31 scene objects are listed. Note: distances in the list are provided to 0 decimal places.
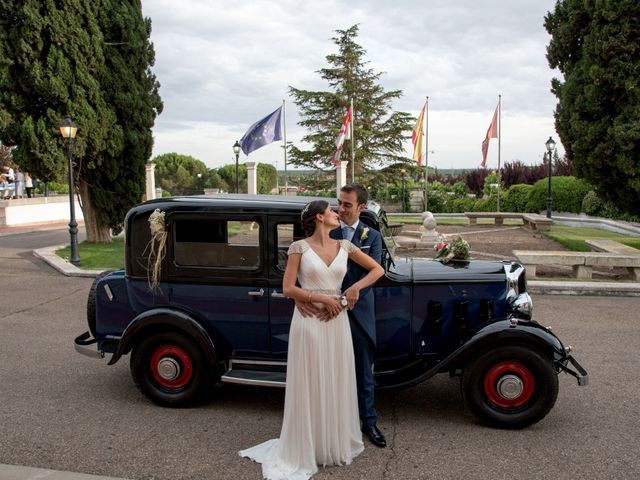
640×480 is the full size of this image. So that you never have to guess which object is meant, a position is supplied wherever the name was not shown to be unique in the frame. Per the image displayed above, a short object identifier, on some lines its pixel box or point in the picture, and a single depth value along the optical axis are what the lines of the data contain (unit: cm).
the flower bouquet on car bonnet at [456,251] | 529
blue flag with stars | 2130
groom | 406
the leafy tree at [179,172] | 6003
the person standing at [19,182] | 3256
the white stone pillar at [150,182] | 2393
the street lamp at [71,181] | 1299
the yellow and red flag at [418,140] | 3131
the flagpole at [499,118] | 2909
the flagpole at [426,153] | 3256
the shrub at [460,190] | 3882
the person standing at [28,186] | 3361
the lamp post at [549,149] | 2604
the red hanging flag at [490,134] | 2906
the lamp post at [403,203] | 3344
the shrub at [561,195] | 2870
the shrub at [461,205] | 3322
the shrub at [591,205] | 2652
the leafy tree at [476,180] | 4350
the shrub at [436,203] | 3425
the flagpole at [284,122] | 2817
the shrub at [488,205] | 3209
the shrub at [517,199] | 3109
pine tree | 4656
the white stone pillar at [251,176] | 2386
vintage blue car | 441
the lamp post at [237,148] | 2702
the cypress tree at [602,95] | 1251
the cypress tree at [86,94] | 1425
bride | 371
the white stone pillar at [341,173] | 2661
